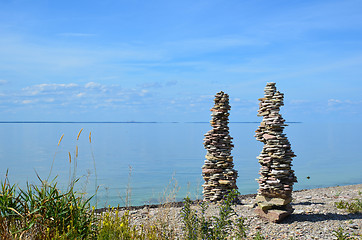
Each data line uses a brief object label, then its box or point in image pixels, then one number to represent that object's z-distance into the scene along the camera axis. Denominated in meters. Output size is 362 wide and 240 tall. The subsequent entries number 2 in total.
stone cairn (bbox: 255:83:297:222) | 9.56
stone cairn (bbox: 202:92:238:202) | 11.95
